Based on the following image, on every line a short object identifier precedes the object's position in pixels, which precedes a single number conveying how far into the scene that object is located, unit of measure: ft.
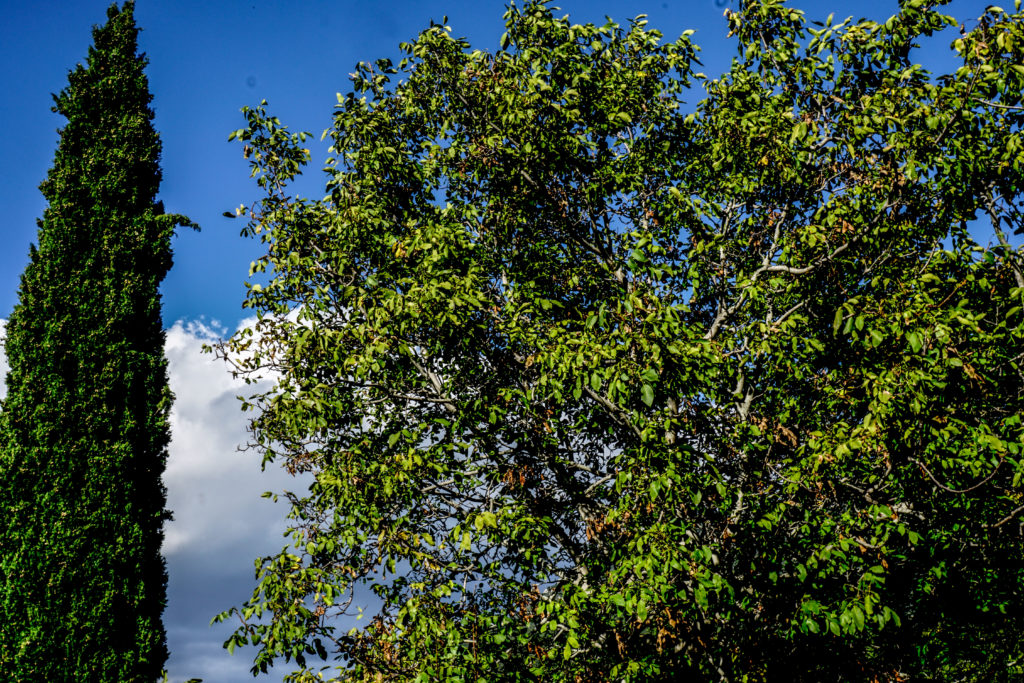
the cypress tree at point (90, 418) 34.63
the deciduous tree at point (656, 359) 24.34
